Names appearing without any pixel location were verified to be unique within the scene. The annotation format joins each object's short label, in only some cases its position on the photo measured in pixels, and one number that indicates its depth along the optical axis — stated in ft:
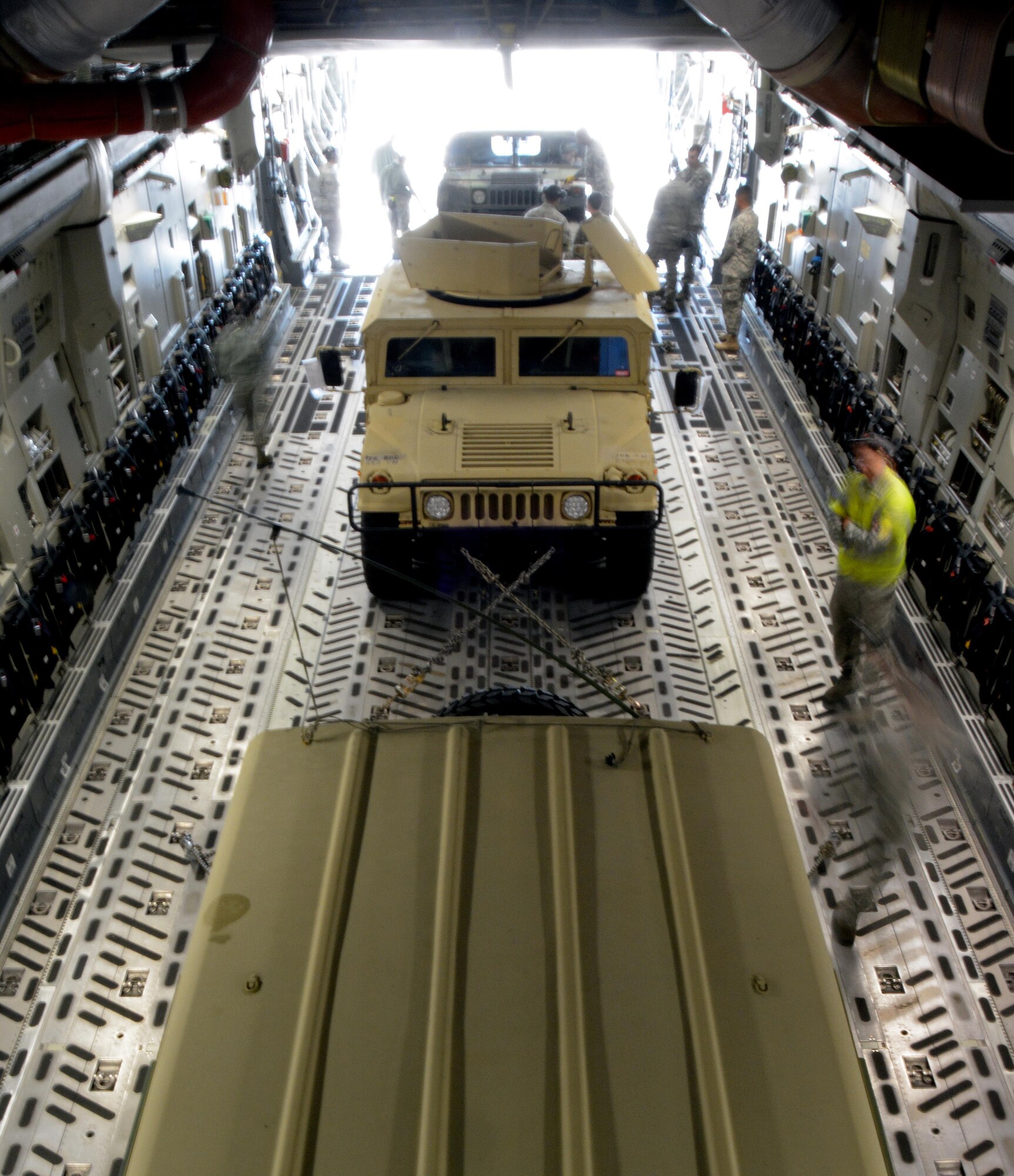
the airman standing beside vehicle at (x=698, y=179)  34.73
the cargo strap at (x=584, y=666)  16.55
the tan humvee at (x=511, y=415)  19.66
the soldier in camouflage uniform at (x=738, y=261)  31.48
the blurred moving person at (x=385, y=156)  40.88
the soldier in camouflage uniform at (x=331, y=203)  39.50
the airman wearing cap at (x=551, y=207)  29.73
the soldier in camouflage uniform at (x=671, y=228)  34.68
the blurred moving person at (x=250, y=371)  25.32
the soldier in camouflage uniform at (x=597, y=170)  38.52
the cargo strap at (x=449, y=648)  14.38
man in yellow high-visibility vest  16.38
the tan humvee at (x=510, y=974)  7.40
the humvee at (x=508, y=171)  37.47
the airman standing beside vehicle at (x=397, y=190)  40.68
